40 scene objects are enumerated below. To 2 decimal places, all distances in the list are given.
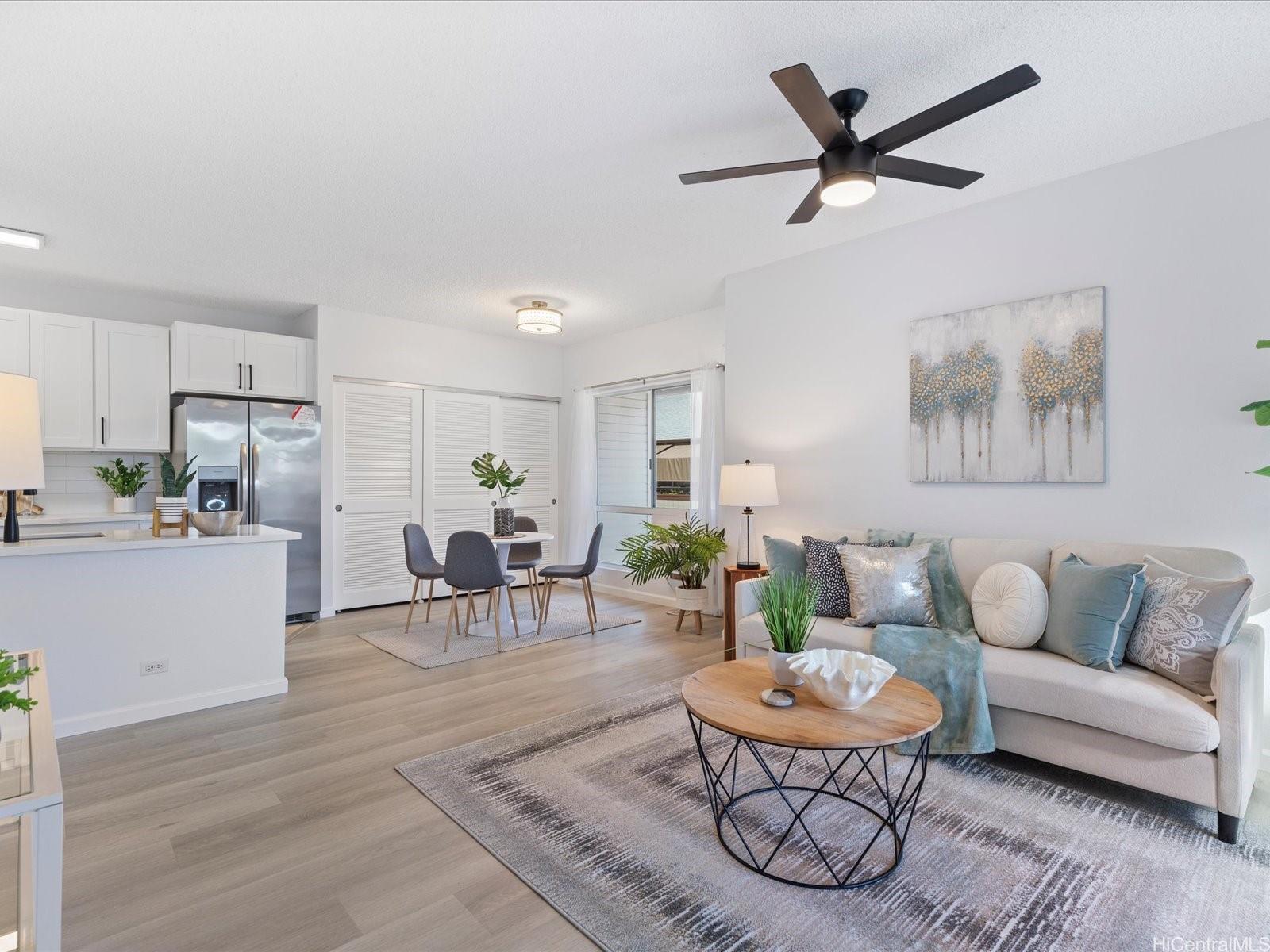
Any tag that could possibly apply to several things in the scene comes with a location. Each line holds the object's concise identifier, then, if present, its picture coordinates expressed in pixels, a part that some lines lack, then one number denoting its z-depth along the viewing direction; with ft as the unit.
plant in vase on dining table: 15.37
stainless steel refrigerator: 16.24
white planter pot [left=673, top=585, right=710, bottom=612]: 16.24
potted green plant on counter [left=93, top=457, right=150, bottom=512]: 16.66
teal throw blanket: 8.49
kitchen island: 9.62
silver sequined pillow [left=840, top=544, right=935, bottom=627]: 10.16
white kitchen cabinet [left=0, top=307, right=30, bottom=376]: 14.93
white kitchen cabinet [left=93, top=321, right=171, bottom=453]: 16.11
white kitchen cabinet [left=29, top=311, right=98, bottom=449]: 15.33
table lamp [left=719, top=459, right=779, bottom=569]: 13.71
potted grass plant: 7.13
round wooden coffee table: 6.02
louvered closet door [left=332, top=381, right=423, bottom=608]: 18.74
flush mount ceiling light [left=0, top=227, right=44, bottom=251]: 12.30
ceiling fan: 6.58
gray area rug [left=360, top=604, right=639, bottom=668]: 14.07
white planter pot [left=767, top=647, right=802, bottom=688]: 7.02
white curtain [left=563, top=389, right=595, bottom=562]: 22.08
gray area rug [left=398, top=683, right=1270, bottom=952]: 5.65
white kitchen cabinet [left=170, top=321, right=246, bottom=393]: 16.67
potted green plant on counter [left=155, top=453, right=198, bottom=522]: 11.32
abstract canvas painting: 10.36
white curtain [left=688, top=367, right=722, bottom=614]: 17.71
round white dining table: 15.42
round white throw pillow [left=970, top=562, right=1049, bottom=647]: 8.96
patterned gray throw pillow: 7.59
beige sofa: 6.98
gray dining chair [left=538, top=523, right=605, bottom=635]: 16.48
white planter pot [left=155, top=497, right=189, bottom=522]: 11.29
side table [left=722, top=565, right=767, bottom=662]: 13.69
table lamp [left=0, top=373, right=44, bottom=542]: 6.47
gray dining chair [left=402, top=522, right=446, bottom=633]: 15.38
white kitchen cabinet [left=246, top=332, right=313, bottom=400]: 17.61
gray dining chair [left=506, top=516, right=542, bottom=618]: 18.15
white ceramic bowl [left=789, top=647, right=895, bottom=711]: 6.30
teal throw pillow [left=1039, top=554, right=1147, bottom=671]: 8.23
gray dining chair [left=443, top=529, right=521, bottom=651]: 14.39
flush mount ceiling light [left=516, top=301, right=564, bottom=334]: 17.08
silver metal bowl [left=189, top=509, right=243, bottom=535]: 11.18
